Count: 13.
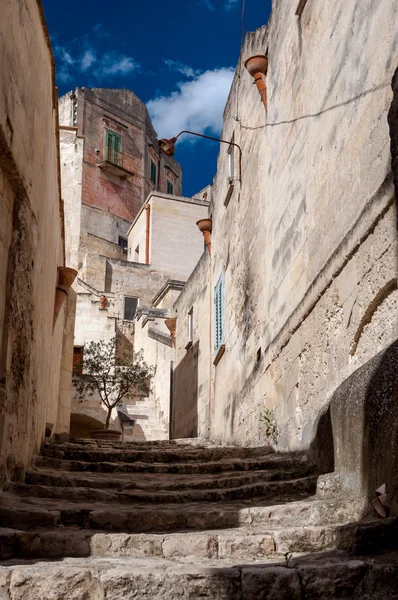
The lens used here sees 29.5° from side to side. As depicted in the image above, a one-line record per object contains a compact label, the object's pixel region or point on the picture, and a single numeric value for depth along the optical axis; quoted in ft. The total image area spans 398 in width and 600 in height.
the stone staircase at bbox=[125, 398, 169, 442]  68.08
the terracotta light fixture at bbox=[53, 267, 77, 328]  30.42
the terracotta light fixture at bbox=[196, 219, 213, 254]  48.08
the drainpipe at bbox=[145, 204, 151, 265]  115.20
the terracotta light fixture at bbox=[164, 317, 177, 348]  59.41
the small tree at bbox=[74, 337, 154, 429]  73.40
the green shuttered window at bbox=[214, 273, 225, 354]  41.98
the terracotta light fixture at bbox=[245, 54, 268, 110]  33.68
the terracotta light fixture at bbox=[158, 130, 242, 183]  38.29
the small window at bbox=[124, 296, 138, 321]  111.45
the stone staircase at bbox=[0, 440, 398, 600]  11.32
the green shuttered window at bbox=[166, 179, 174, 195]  158.81
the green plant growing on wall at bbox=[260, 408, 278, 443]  27.10
